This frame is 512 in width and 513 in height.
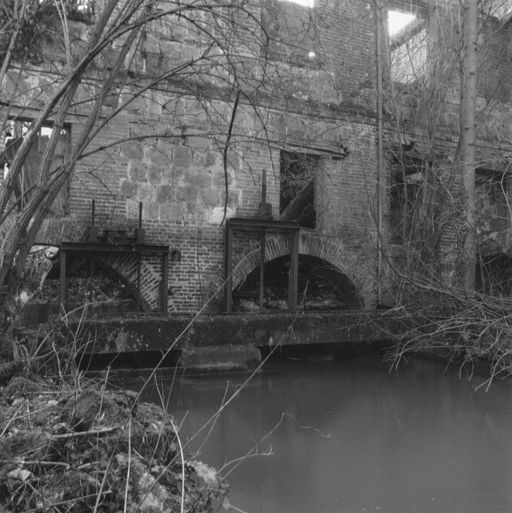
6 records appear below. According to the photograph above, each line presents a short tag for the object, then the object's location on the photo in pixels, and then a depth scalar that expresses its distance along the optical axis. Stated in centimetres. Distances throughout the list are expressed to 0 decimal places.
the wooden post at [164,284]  962
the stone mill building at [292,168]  959
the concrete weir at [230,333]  757
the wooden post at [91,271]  904
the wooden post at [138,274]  954
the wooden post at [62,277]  855
